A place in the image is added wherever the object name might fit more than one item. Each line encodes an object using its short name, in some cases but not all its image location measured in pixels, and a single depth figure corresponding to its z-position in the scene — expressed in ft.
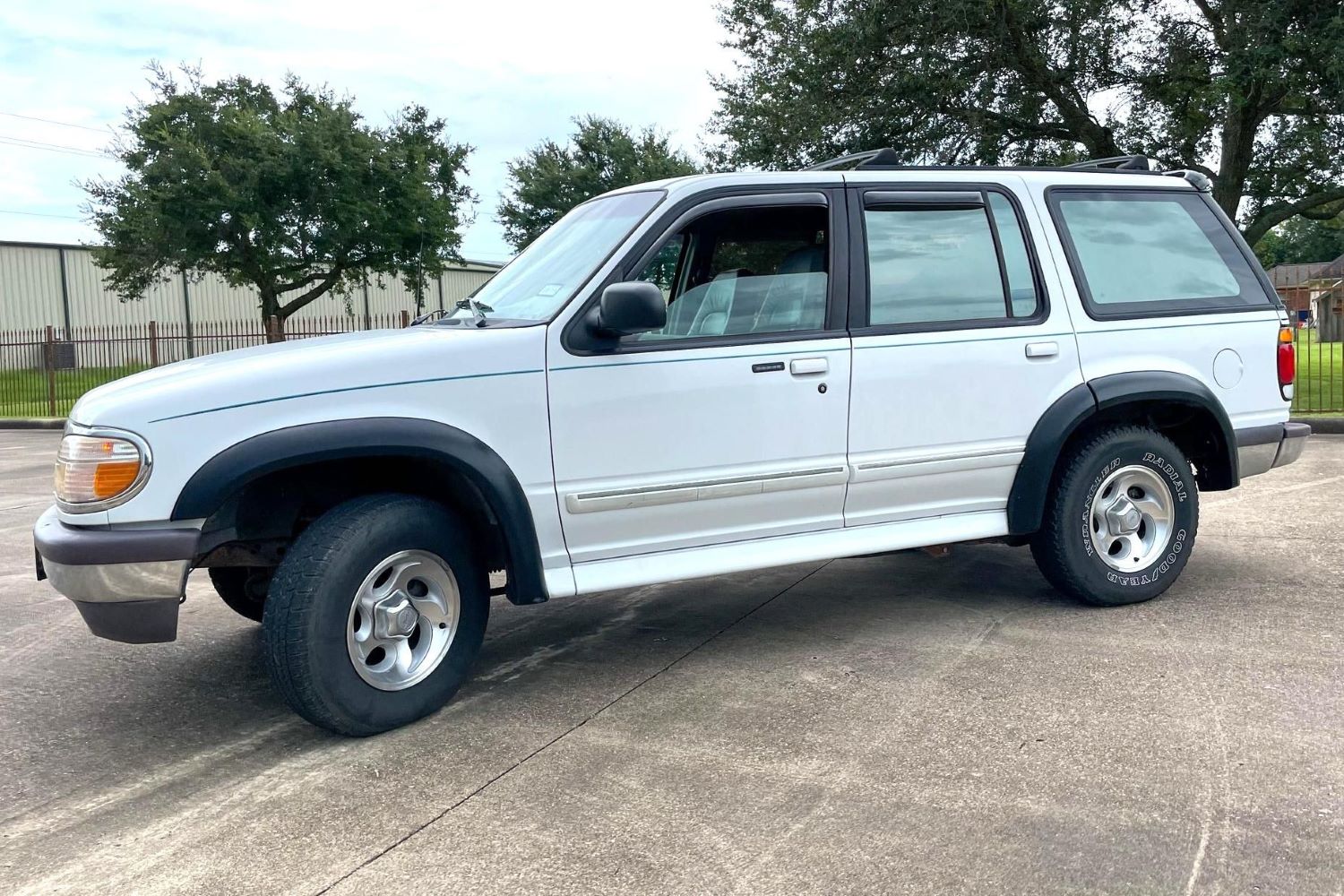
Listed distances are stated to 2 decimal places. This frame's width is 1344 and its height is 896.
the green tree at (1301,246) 241.14
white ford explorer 12.37
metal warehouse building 112.88
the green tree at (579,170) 125.49
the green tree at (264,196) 86.12
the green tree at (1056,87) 48.01
